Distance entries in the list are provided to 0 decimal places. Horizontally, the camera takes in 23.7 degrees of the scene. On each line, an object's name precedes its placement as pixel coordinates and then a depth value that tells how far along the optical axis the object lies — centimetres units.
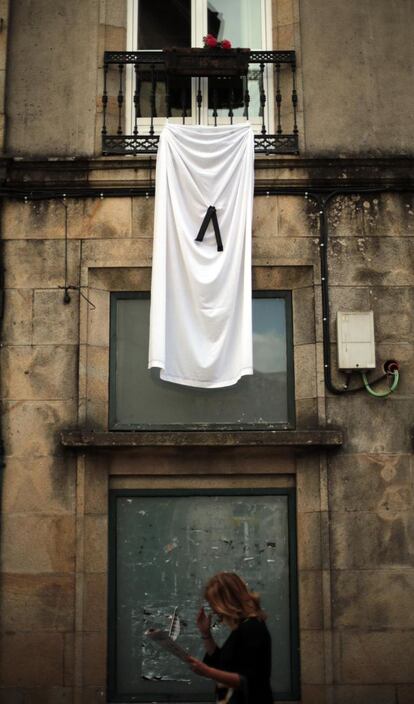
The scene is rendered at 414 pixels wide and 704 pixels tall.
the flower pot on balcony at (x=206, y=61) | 1089
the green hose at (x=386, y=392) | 1024
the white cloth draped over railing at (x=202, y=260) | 999
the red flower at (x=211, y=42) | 1095
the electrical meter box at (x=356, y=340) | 1020
